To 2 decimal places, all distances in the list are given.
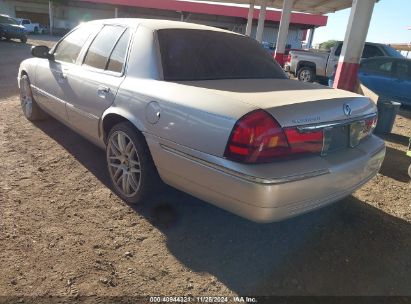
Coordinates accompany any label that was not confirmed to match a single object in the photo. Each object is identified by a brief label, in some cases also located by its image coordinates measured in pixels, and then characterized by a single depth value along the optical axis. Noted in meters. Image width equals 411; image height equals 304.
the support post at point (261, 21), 18.88
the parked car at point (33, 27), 36.81
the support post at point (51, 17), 40.91
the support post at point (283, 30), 15.39
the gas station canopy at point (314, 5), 17.40
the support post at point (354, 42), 7.62
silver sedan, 2.32
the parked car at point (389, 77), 9.59
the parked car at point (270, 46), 27.63
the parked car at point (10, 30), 23.33
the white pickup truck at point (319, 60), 12.53
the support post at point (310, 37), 36.28
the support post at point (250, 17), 21.06
